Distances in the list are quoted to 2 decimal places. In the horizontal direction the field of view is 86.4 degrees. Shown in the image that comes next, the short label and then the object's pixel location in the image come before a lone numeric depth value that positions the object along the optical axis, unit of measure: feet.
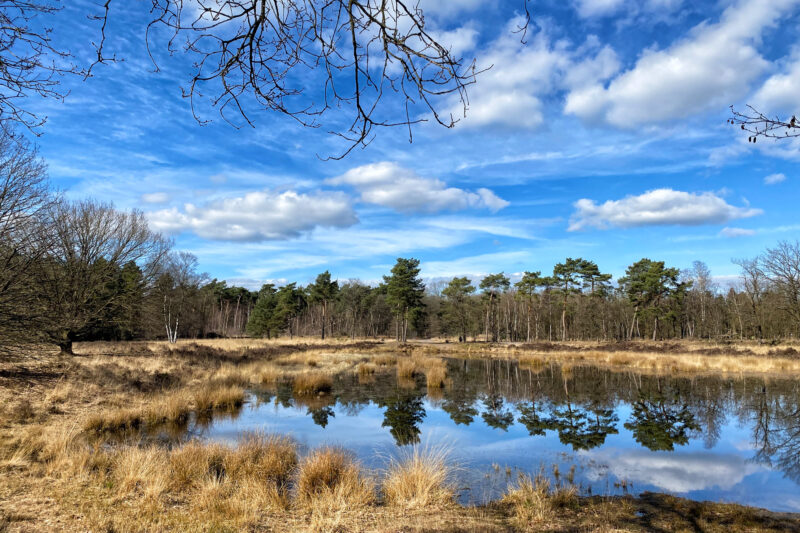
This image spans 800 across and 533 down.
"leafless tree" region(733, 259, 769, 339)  143.74
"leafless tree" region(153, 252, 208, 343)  121.49
